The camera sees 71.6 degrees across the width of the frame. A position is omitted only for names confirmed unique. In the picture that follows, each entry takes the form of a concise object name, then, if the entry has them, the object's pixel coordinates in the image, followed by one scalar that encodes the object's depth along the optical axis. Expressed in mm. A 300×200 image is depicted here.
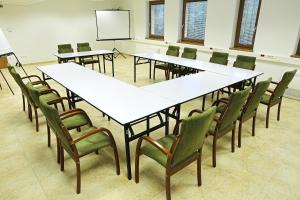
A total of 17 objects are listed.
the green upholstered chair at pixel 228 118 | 2119
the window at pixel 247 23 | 5047
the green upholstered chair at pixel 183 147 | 1610
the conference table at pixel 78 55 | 5164
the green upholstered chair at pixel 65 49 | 5891
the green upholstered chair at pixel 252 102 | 2504
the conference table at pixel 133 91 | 2123
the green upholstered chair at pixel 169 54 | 5306
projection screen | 8055
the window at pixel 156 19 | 7699
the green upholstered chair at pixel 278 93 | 2900
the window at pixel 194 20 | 6268
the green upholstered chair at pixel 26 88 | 2859
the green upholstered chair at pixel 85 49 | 5787
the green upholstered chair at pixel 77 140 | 1820
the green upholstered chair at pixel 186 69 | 4879
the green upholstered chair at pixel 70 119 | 2326
